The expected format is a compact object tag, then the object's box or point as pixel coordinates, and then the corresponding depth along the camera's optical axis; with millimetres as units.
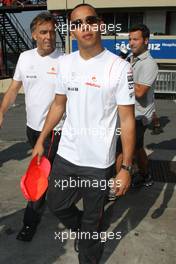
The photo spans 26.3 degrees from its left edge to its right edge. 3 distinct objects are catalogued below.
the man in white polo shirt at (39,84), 3344
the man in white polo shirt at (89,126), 2471
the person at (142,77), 3984
